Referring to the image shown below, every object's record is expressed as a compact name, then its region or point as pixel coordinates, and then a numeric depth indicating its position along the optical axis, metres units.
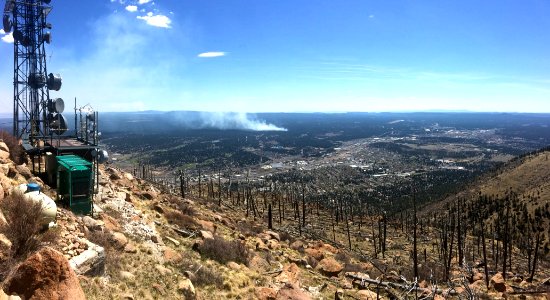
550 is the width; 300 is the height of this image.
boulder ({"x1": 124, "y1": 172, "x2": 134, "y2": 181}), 34.75
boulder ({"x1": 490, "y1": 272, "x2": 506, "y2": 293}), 25.47
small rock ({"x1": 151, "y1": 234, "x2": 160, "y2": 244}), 18.43
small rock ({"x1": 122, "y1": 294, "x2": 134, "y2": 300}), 11.32
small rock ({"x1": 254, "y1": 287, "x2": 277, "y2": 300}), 15.60
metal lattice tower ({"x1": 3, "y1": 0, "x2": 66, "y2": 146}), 25.58
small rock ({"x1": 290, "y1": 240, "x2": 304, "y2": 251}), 29.57
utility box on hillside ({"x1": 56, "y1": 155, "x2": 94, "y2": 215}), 16.88
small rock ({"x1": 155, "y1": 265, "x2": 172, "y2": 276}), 14.56
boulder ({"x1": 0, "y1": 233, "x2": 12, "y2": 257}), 9.91
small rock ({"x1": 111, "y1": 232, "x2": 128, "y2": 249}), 15.34
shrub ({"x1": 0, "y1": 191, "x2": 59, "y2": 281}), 10.14
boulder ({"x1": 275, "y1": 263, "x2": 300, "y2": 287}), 18.58
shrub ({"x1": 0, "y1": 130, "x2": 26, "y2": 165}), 20.56
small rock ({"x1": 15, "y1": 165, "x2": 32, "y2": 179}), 17.76
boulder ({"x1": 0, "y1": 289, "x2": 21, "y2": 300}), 7.21
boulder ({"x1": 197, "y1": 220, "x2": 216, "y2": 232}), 26.50
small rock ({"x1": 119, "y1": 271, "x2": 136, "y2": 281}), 12.77
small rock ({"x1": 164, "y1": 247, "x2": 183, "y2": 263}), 16.59
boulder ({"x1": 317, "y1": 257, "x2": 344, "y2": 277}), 23.36
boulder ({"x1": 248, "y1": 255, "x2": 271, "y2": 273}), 20.02
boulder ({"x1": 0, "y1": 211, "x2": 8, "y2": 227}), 11.13
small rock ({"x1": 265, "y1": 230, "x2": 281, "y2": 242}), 32.53
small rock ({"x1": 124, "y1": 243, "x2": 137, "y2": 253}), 15.46
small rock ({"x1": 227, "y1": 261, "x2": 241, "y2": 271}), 18.44
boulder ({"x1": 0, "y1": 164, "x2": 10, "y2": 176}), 15.74
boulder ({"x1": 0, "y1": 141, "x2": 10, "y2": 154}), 19.18
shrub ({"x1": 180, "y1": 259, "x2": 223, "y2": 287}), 15.41
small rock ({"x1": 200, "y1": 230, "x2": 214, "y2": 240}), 21.78
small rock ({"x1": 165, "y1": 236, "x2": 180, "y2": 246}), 19.89
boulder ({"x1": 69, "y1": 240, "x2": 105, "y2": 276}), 11.18
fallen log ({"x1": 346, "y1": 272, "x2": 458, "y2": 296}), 21.04
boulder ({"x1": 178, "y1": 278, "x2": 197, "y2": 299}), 13.53
